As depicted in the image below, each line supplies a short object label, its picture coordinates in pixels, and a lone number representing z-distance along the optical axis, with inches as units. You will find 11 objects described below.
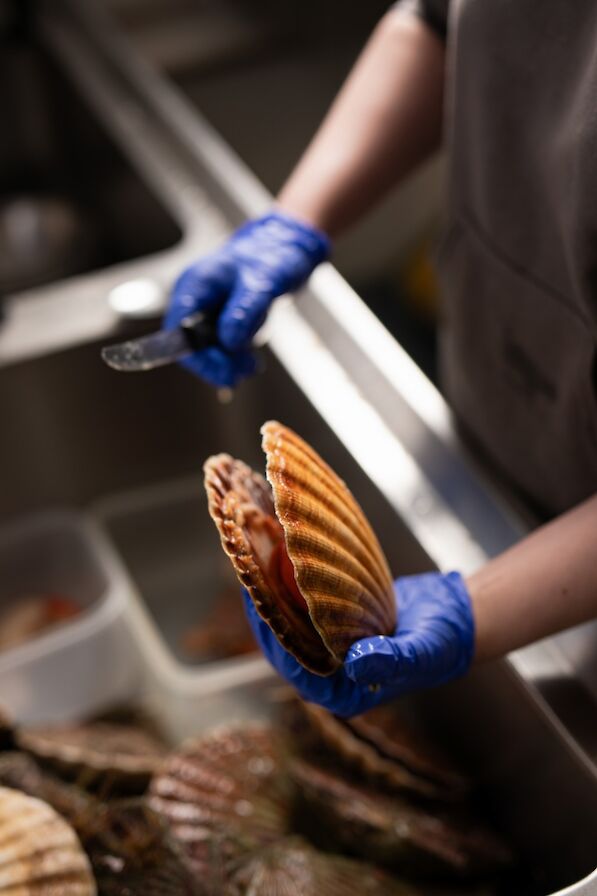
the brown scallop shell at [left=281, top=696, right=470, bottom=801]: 30.5
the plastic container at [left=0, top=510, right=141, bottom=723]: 37.1
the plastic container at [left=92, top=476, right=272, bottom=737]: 46.9
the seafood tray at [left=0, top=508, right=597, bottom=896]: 28.7
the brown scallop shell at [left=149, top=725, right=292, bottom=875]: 29.4
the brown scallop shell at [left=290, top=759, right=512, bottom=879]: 29.2
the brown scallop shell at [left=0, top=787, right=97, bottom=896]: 24.1
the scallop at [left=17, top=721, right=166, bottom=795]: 30.1
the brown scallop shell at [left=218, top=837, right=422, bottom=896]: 27.6
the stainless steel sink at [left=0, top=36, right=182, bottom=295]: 59.6
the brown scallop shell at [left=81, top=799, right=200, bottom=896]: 26.6
